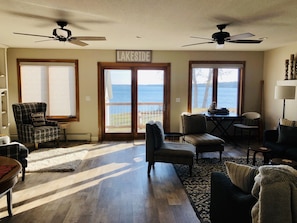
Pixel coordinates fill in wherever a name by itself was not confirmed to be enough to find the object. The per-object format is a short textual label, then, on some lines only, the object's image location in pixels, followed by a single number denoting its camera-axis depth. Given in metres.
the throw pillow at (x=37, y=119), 6.30
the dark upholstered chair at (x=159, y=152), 4.39
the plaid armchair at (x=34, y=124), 5.96
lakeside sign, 6.95
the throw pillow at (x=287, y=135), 4.75
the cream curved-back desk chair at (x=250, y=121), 6.69
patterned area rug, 3.26
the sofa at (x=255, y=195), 1.69
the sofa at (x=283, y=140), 4.52
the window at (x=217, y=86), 7.23
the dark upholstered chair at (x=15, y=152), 3.71
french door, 7.12
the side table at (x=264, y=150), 4.57
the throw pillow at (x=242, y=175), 2.11
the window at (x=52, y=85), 6.84
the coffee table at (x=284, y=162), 3.82
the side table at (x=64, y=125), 6.57
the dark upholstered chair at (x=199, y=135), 5.06
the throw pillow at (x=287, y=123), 5.02
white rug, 4.71
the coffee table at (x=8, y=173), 2.25
